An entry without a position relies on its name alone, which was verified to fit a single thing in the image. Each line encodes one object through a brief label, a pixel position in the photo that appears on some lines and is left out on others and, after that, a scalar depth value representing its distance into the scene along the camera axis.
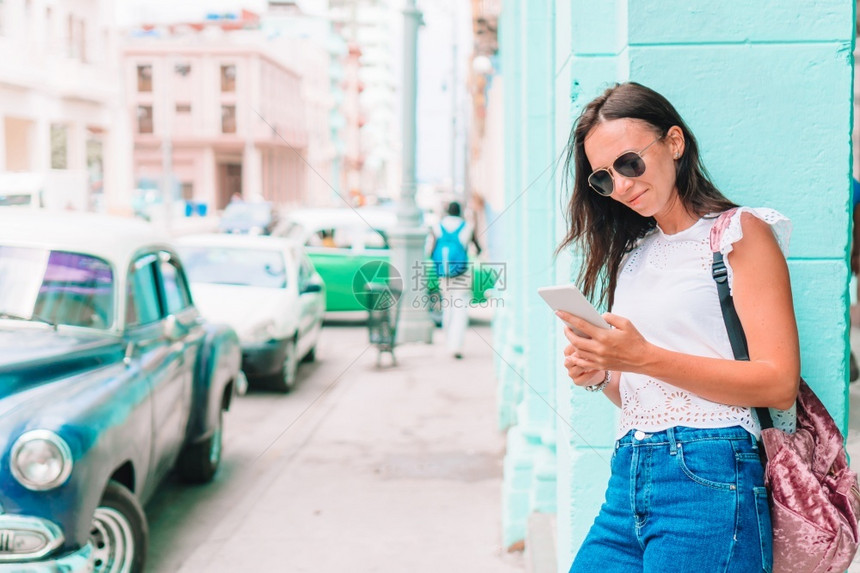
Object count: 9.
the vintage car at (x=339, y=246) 14.12
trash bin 10.64
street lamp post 12.03
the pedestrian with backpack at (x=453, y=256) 9.17
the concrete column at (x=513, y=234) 6.82
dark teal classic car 3.55
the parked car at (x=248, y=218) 27.81
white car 8.94
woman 1.79
